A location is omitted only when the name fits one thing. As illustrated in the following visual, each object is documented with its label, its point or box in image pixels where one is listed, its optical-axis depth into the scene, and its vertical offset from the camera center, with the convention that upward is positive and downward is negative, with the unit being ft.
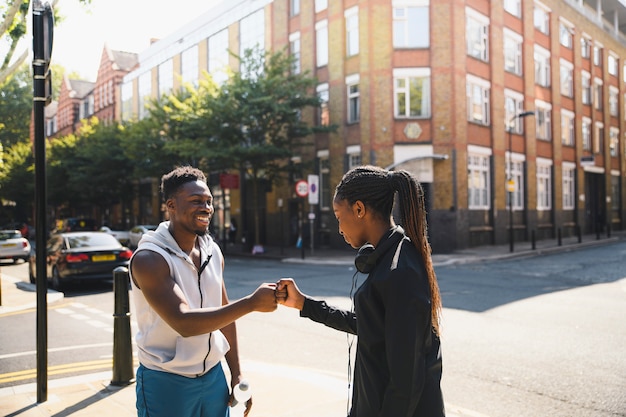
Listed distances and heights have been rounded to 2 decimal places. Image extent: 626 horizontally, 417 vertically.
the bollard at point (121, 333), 17.12 -3.74
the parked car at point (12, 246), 75.00 -4.34
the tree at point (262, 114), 77.46 +13.98
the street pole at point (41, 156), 15.38 +1.68
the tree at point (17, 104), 195.31 +39.62
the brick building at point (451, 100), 80.89 +18.05
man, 7.77 -1.38
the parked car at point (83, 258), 42.75 -3.49
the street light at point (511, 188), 74.06 +2.95
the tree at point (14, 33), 34.37 +12.73
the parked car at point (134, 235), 88.38 -3.57
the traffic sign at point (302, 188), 71.05 +3.04
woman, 6.25 -1.03
